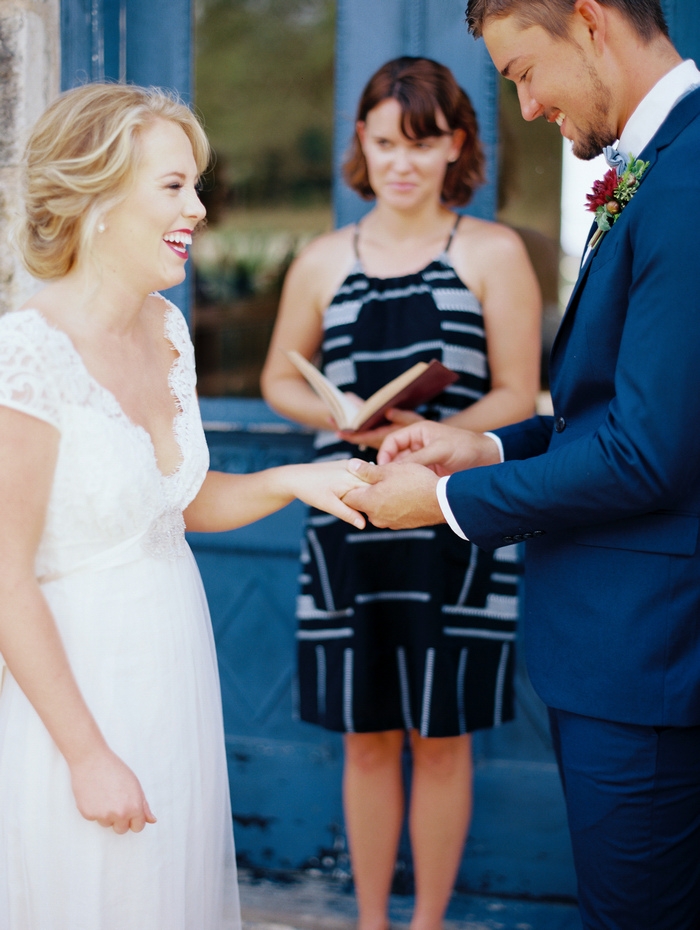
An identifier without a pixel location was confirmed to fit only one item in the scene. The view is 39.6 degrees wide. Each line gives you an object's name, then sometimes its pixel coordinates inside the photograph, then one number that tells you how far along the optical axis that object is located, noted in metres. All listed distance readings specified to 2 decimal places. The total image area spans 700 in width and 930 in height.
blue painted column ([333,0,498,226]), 2.91
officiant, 2.65
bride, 1.61
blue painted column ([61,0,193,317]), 3.10
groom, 1.59
